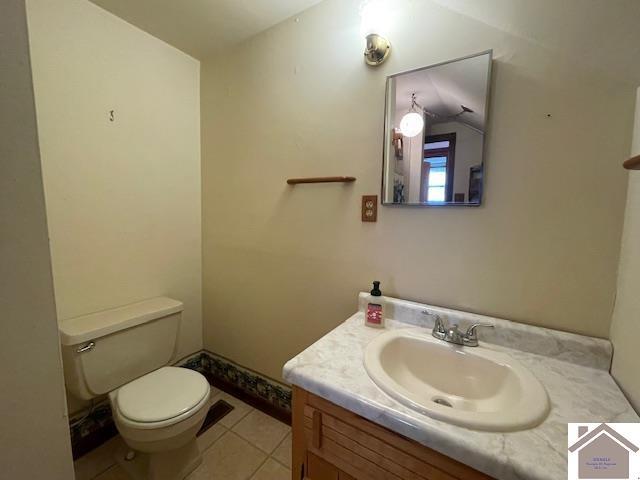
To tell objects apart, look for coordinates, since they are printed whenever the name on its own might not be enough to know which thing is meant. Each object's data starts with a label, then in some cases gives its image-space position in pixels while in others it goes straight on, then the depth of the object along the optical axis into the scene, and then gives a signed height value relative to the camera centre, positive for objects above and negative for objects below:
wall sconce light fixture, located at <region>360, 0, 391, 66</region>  1.09 +0.77
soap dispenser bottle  1.05 -0.40
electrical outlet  1.18 +0.01
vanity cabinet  0.58 -0.60
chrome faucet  0.92 -0.43
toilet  1.09 -0.84
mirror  0.94 +0.30
